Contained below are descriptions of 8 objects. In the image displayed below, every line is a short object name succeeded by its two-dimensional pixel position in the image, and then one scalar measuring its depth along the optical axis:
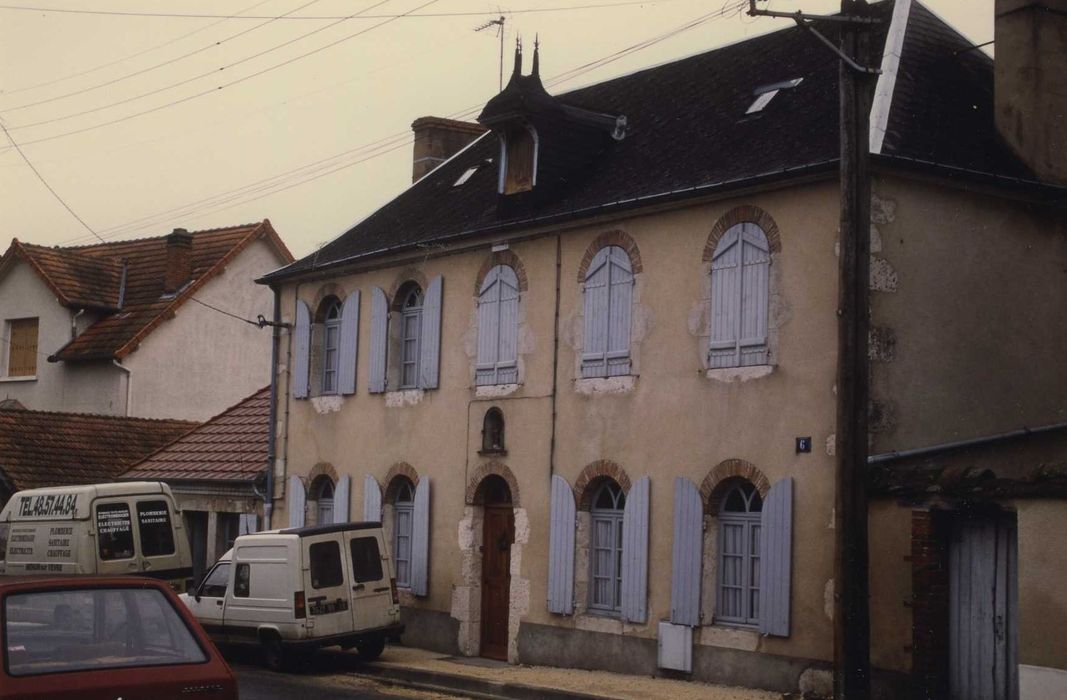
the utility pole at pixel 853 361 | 13.84
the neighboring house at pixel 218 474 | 27.59
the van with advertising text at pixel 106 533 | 22.89
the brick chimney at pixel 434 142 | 29.03
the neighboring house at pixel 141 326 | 36.62
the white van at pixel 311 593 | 19.81
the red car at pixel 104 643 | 7.39
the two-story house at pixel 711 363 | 16.72
